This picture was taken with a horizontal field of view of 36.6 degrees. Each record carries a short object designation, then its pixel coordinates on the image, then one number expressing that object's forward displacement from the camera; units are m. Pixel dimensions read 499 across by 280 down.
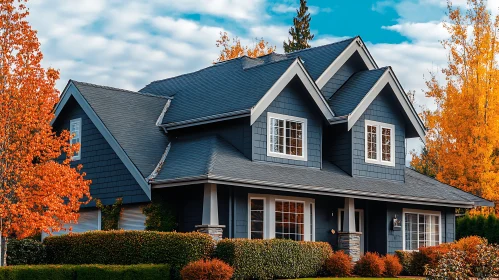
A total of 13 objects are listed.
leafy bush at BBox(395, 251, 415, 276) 26.02
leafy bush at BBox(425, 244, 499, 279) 17.01
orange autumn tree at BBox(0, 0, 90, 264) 19.53
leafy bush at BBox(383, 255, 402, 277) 24.27
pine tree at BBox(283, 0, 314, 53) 54.81
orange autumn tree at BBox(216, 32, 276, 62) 49.56
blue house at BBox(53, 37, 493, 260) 22.97
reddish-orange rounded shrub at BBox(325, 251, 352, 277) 22.61
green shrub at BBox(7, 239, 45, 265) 21.78
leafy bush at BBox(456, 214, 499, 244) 32.12
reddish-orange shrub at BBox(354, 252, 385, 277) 23.58
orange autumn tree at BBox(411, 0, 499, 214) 34.30
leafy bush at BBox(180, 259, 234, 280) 18.59
